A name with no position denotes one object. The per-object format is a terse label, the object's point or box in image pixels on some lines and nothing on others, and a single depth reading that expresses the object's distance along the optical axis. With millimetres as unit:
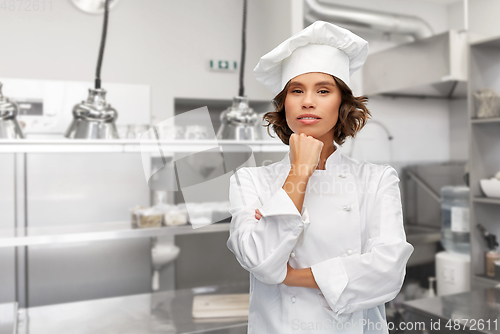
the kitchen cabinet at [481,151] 2256
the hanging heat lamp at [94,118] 1455
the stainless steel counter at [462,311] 1438
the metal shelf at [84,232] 1388
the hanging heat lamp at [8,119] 1371
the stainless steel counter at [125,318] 1494
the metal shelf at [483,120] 2125
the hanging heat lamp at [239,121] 1629
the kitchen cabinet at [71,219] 2072
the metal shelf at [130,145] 1354
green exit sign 2799
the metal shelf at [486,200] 2149
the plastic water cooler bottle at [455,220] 2365
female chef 867
